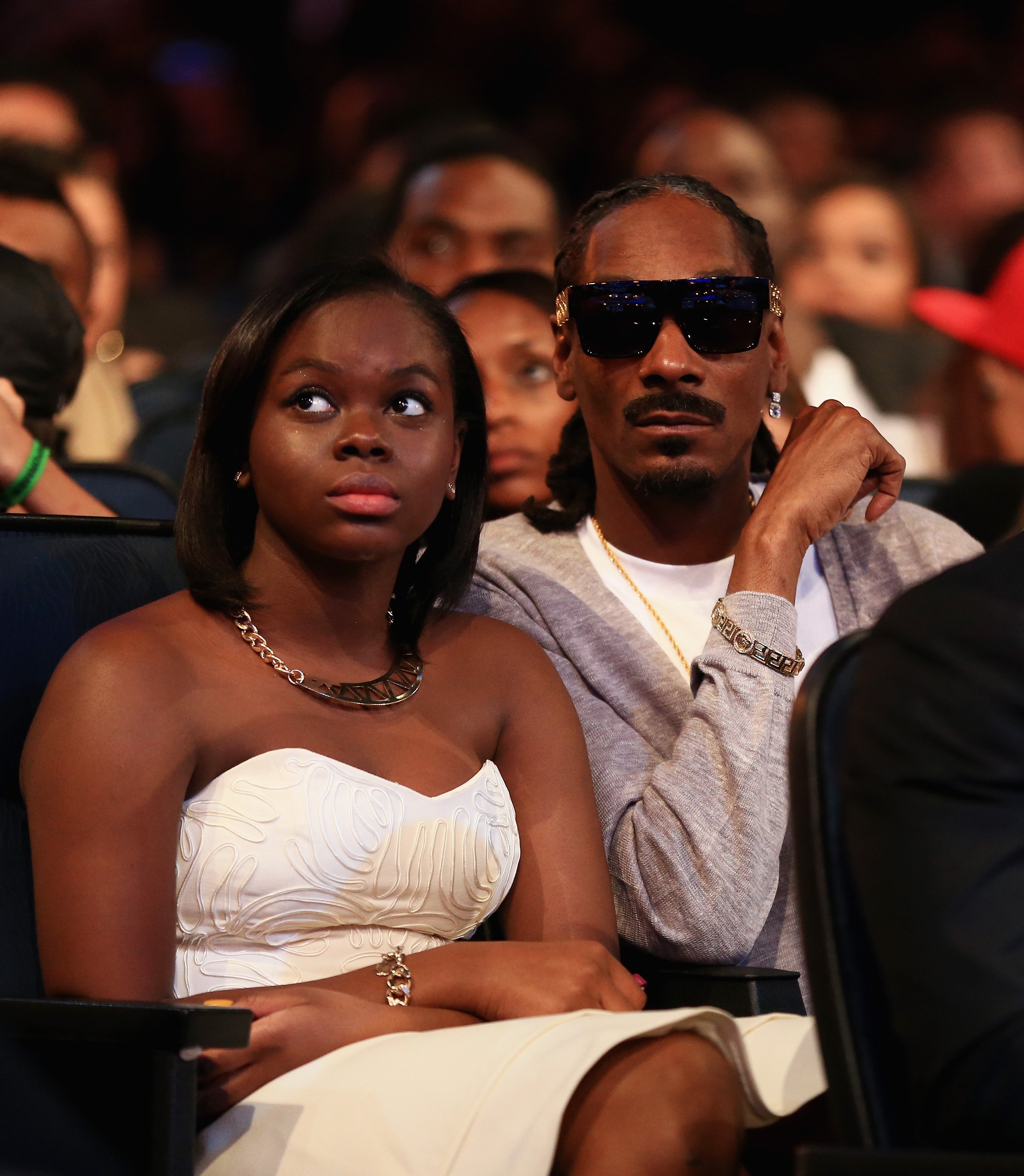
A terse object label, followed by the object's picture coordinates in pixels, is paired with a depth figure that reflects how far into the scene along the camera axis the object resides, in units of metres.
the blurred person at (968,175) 12.91
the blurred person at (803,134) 13.98
